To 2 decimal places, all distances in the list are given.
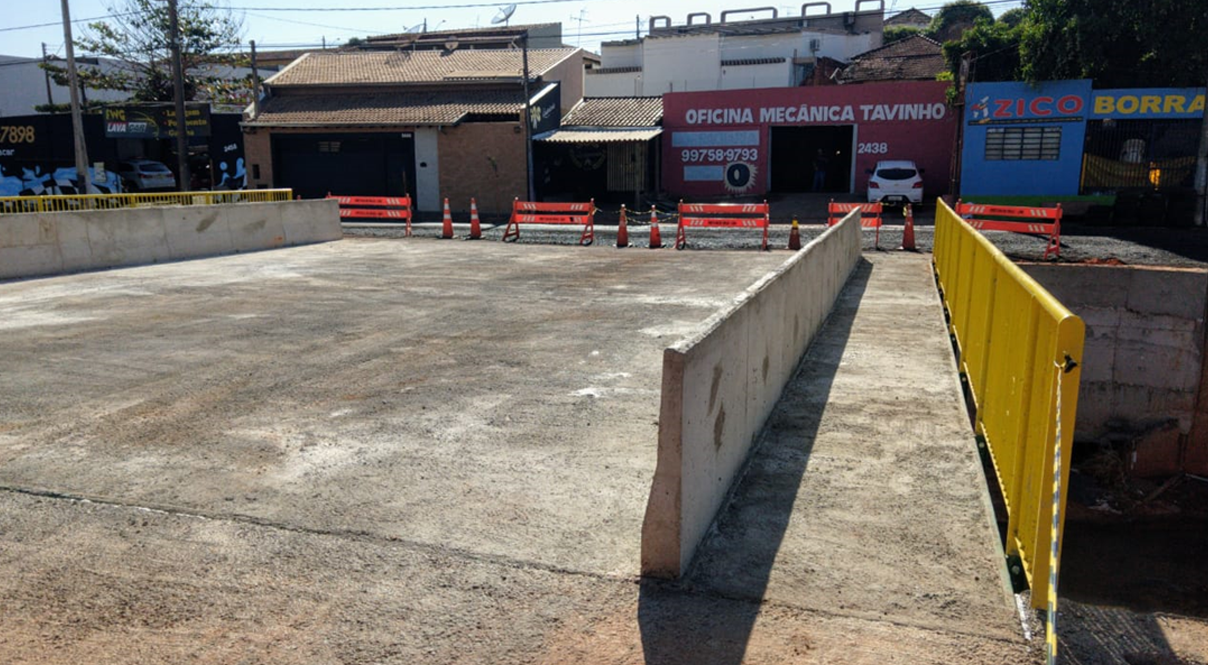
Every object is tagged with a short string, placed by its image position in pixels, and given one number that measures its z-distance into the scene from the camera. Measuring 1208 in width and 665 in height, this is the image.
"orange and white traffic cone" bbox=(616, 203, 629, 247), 23.59
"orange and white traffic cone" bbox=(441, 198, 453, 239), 25.97
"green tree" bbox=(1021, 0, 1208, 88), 28.31
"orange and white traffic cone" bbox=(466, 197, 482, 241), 25.74
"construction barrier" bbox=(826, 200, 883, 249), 24.08
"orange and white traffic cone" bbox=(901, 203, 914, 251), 22.61
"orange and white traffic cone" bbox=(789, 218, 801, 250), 22.11
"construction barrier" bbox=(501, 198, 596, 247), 24.55
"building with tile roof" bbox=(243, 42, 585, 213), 38.41
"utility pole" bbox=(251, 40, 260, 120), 39.81
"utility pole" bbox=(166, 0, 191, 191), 32.38
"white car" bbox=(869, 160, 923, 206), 33.12
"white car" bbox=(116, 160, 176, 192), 43.47
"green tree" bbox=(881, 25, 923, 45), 74.12
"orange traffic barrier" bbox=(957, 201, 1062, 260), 22.88
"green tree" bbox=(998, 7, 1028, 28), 78.55
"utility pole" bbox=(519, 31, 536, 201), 37.34
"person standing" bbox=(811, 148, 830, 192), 40.06
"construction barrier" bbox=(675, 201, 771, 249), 23.38
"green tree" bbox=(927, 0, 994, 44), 72.50
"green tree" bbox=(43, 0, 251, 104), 53.34
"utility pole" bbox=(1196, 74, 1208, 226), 27.89
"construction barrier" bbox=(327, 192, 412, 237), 28.17
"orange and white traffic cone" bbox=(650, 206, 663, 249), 23.22
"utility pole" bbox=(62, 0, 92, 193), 30.45
